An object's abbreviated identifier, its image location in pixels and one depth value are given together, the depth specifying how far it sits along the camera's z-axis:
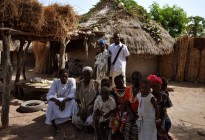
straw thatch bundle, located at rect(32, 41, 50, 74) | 9.88
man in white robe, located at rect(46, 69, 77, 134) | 3.42
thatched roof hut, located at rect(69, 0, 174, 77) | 8.39
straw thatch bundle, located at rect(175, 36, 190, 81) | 8.75
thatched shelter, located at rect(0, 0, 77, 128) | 3.46
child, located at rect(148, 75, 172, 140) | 2.56
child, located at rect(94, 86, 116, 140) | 2.88
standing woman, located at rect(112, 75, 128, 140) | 2.75
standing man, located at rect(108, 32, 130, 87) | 4.44
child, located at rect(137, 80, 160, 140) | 2.43
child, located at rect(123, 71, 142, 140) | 2.63
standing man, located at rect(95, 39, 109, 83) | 4.44
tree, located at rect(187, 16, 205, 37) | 14.98
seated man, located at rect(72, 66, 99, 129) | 3.38
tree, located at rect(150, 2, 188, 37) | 12.85
